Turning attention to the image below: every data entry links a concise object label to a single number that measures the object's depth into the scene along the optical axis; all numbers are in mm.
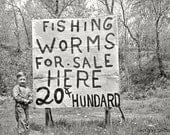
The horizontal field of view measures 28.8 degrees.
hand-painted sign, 8422
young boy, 7121
